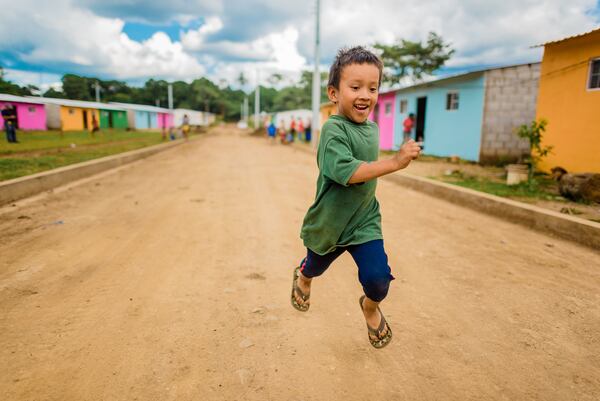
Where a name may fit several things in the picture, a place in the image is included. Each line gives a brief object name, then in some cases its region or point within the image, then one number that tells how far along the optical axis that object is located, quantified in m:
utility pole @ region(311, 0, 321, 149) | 21.39
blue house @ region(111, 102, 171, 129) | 46.16
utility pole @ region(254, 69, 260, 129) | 47.05
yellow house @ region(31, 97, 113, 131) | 22.89
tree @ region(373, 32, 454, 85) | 30.12
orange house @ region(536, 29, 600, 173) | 8.87
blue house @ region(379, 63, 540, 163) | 13.77
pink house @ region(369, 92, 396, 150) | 21.56
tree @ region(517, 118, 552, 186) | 7.85
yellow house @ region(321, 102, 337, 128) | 33.52
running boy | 2.07
